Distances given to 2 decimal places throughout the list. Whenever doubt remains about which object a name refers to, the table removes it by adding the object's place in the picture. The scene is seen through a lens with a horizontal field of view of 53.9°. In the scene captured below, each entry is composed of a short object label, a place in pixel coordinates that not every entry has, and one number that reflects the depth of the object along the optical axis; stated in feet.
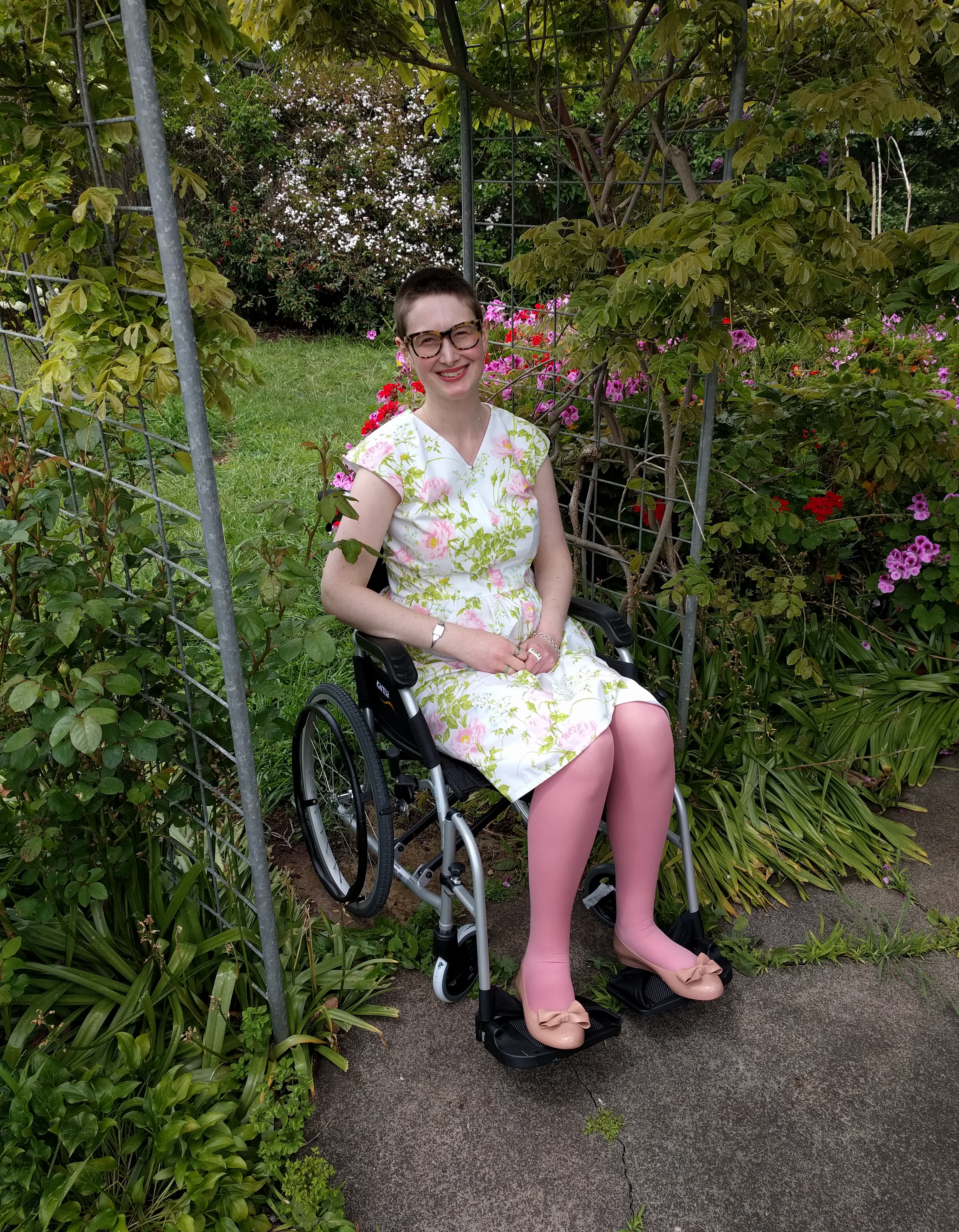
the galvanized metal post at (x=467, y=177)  8.61
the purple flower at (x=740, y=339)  9.14
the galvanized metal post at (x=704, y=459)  6.73
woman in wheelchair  5.92
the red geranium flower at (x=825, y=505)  9.00
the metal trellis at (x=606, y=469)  7.95
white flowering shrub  25.35
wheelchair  5.91
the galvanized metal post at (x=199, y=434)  4.14
